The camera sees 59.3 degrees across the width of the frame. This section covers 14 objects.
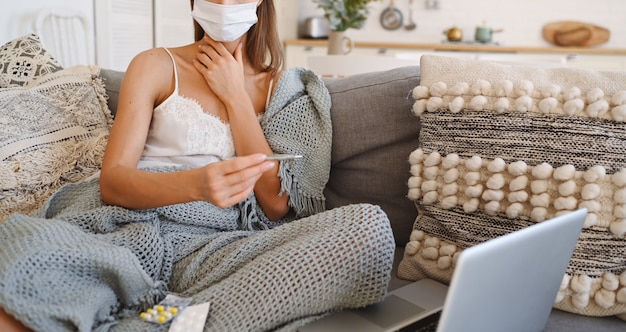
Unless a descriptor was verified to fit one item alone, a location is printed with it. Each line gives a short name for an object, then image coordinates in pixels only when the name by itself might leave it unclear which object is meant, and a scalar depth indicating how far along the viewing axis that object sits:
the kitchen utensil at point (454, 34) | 4.20
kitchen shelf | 3.86
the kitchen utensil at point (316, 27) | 4.34
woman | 0.81
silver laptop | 0.58
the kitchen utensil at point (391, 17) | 4.46
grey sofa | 1.23
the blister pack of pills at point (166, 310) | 0.80
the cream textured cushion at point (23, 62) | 1.45
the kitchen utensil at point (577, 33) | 4.14
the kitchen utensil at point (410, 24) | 4.44
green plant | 2.66
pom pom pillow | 0.90
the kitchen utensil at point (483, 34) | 4.12
